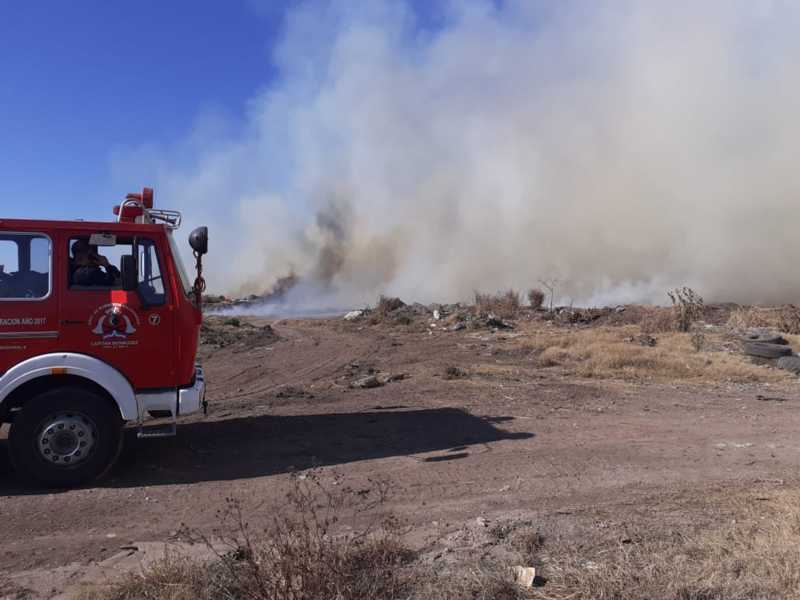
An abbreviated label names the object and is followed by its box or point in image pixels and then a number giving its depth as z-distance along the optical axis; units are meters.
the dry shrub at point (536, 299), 27.92
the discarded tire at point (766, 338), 15.40
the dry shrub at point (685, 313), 19.84
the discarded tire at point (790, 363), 13.34
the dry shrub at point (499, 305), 26.02
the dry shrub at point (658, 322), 19.73
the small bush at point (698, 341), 16.03
